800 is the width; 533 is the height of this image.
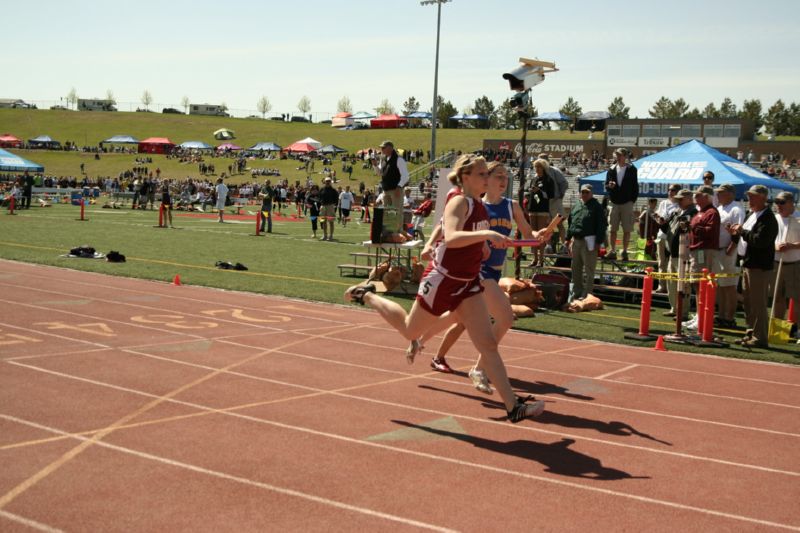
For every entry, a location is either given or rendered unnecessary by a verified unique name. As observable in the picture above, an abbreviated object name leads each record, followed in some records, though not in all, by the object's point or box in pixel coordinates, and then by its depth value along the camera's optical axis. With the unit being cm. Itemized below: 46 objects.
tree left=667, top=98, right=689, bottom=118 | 13162
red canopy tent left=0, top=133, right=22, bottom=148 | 7591
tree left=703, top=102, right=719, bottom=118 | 13012
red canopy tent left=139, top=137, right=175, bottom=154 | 9458
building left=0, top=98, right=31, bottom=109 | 14500
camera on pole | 1392
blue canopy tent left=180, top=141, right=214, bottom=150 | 7999
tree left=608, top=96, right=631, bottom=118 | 13950
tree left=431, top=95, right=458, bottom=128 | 12669
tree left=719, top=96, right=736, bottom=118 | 12612
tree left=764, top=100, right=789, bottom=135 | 11231
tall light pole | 4769
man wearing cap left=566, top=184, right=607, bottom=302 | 1419
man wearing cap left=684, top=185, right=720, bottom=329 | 1241
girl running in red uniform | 665
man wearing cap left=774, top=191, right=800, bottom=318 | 1155
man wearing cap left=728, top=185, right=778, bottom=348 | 1129
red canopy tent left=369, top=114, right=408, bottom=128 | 11362
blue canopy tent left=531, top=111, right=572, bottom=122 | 9344
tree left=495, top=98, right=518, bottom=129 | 13062
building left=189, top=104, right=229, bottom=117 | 14900
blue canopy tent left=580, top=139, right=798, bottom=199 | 1730
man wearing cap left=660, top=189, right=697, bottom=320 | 1323
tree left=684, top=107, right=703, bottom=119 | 13325
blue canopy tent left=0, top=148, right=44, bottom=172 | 4738
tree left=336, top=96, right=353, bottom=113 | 18962
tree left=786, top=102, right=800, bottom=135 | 11100
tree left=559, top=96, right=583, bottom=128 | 14788
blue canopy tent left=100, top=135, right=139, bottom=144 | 8424
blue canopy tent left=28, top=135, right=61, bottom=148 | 9881
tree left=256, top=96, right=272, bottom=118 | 18025
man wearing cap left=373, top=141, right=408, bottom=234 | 1567
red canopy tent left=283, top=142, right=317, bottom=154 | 6956
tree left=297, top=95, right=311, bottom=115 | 19412
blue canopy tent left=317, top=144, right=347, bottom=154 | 7981
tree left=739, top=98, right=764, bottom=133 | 11450
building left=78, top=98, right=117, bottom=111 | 14450
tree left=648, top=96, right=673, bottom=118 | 13162
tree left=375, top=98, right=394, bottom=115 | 16766
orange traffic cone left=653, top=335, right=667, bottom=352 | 1122
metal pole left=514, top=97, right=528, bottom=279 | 1402
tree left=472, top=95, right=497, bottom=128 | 15366
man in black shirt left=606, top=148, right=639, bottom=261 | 1608
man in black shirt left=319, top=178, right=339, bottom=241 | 2764
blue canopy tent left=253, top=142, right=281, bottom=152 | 8068
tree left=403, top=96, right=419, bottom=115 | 17012
